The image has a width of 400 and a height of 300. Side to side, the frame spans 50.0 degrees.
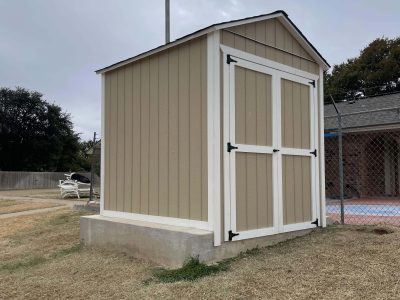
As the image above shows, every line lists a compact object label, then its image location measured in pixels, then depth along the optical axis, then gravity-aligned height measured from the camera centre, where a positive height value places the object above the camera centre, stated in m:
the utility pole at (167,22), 11.34 +3.91
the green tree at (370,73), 27.00 +6.07
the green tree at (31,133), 33.75 +2.82
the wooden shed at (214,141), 4.73 +0.32
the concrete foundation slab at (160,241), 4.54 -0.87
